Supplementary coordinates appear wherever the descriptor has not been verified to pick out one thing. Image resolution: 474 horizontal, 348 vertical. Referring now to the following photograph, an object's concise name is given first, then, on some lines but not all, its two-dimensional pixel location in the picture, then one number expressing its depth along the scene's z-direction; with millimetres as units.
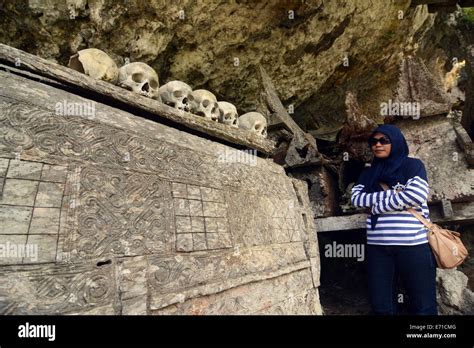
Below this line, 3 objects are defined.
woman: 2631
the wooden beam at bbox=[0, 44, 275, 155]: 1876
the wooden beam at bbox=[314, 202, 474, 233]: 3877
